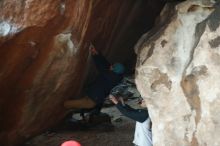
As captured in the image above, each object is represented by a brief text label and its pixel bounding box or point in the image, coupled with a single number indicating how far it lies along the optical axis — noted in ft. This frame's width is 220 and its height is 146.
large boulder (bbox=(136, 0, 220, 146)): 16.92
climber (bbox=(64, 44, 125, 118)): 24.68
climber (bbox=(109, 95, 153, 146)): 20.67
